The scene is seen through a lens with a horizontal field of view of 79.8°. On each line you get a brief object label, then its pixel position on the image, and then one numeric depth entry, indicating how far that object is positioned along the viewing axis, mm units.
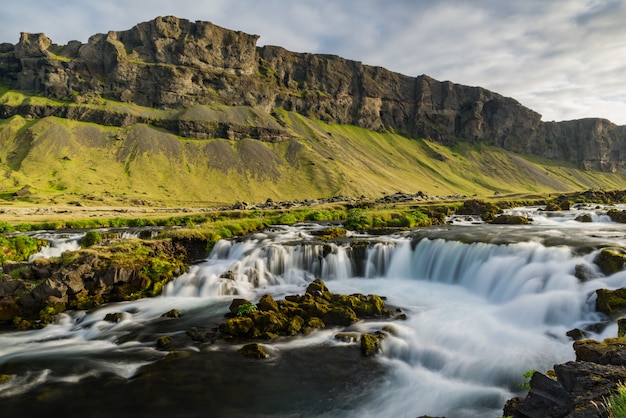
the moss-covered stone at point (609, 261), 20594
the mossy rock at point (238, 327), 18031
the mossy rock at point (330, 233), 36406
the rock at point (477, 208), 56125
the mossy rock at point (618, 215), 43062
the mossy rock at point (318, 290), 21297
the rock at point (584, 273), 20564
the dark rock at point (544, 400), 7066
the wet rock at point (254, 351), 15992
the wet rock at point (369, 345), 16188
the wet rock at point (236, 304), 20208
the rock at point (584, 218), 45719
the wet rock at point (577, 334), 15828
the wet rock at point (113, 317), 20547
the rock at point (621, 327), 13166
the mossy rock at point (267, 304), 19562
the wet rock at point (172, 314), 21562
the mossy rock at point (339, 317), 19078
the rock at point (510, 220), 43906
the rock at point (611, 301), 16359
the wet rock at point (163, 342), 17578
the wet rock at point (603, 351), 8008
